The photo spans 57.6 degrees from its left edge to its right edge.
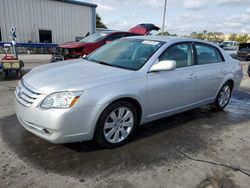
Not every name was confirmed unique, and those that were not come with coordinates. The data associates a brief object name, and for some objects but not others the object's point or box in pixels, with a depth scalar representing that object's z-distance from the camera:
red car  7.31
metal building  20.22
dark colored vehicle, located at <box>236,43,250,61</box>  19.98
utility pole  20.73
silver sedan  2.70
